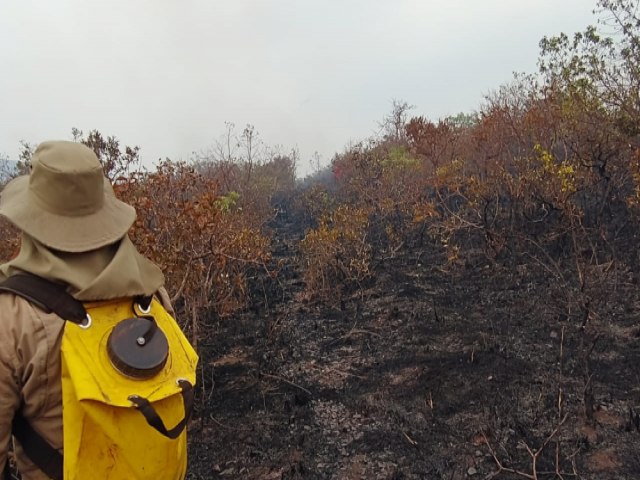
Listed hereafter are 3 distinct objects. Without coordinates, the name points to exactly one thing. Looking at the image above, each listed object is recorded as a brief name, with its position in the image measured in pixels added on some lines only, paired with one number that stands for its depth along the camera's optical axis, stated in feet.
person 3.56
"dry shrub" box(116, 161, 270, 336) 13.62
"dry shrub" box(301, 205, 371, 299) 26.99
